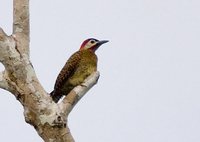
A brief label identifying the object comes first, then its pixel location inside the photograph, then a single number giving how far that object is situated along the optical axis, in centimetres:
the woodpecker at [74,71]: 1492
